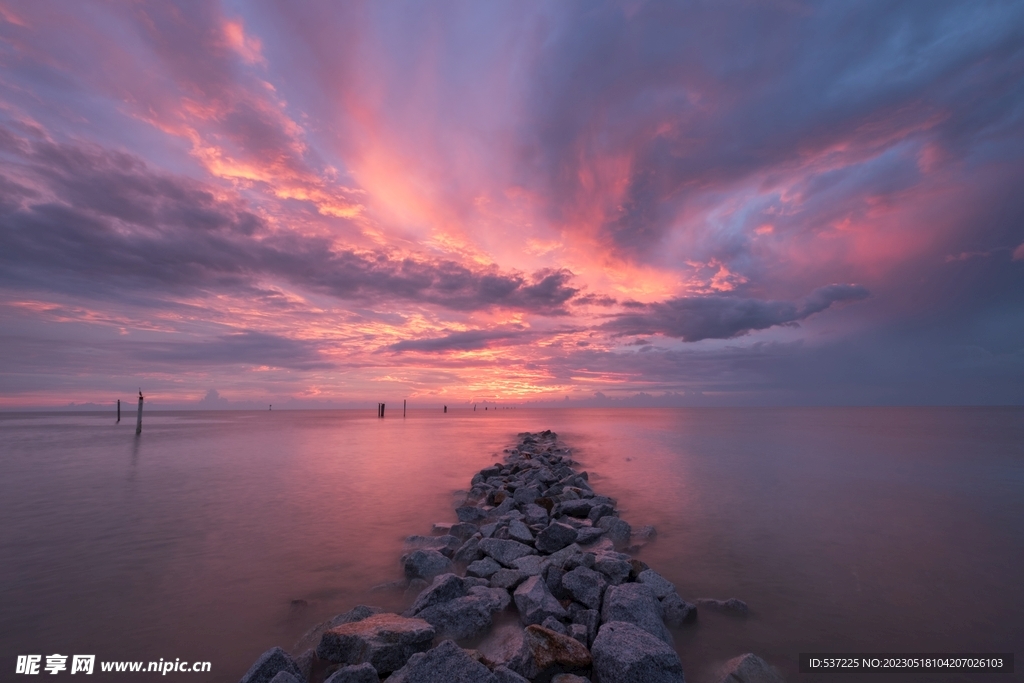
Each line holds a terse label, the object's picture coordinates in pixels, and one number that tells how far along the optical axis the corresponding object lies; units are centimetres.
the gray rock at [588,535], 857
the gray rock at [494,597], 558
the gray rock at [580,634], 480
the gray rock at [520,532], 810
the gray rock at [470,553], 755
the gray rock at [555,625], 488
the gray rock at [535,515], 977
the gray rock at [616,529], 915
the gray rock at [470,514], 1064
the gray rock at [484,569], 666
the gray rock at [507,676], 361
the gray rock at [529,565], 662
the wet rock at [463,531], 913
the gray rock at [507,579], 634
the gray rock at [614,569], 618
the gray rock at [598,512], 1019
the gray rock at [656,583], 584
